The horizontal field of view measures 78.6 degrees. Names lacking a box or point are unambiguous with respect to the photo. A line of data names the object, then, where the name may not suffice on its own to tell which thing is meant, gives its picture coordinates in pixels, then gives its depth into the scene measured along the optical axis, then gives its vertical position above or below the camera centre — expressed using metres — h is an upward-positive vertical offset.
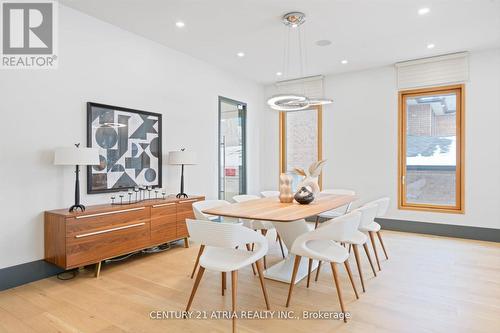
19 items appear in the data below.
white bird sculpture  3.56 -0.13
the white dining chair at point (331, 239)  2.49 -0.63
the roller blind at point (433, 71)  4.97 +1.61
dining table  2.70 -0.44
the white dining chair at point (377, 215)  3.48 -0.61
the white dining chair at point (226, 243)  2.23 -0.59
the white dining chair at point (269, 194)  4.51 -0.43
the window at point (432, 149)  5.15 +0.29
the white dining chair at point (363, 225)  2.98 -0.62
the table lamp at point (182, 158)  4.43 +0.11
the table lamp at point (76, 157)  3.15 +0.09
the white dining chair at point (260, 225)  3.77 -0.75
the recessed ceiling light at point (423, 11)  3.57 +1.83
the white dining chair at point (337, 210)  4.71 -0.88
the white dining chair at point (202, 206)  3.04 -0.45
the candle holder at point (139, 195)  3.92 -0.41
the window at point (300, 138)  6.46 +0.59
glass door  5.95 +0.35
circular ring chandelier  3.54 +0.79
